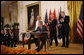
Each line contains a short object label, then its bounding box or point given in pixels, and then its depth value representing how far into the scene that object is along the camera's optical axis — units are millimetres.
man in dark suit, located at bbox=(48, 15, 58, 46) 4991
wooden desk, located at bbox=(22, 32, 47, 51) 3830
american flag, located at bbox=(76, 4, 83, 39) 4844
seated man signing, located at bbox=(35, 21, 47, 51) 4277
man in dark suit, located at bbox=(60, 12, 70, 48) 4572
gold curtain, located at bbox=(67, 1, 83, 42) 5969
